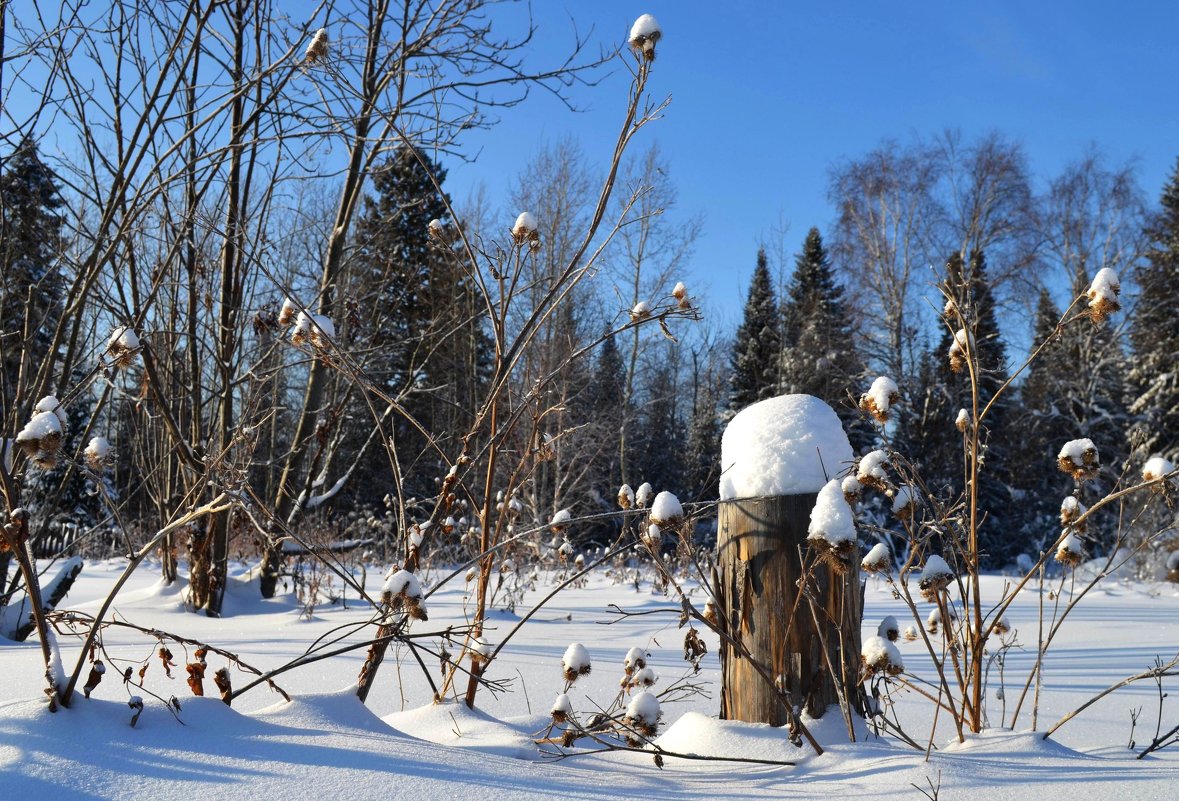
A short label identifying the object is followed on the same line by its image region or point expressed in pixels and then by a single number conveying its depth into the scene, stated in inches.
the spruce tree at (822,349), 663.1
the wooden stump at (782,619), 77.3
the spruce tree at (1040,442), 692.1
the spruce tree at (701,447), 831.1
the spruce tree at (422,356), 616.4
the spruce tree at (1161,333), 613.6
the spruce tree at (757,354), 783.7
